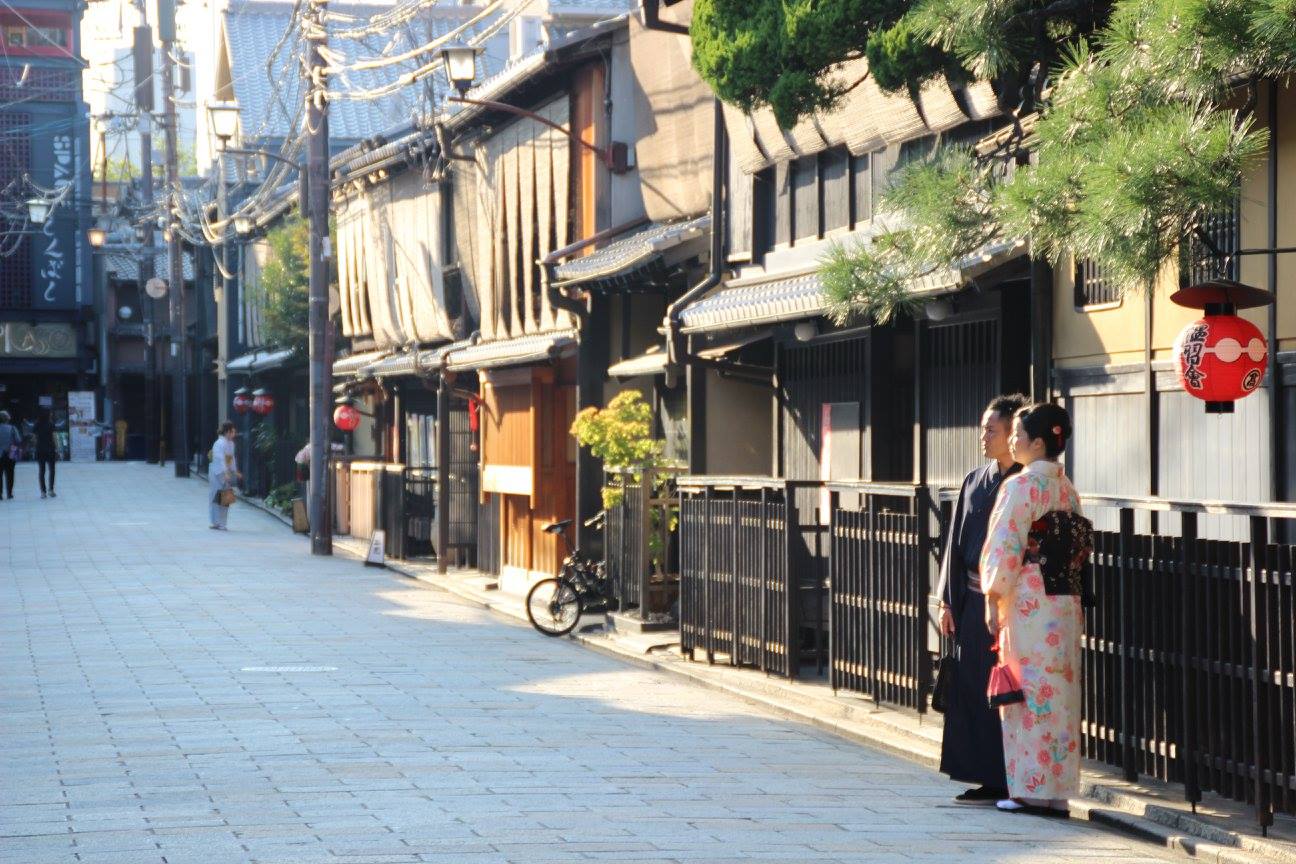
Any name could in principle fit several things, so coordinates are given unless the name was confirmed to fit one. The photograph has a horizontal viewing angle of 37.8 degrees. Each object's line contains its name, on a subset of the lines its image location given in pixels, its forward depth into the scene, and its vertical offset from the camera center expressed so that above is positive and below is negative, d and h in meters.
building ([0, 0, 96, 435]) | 70.06 +9.69
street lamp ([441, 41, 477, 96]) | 23.14 +4.75
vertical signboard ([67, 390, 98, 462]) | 70.01 +0.95
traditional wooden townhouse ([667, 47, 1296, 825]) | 9.34 +0.01
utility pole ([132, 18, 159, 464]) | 60.72 +8.60
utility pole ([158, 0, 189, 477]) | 56.75 +5.35
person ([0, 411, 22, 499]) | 44.84 -0.01
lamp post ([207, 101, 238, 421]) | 51.56 +3.89
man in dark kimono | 10.08 -0.98
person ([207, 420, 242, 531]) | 36.75 -0.46
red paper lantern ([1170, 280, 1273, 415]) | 9.88 +0.52
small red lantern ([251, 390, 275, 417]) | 47.41 +1.16
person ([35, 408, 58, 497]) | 46.66 +0.19
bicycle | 20.05 -1.59
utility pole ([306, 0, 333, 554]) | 30.55 +2.80
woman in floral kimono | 9.65 -0.94
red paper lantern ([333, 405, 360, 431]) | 36.88 +0.62
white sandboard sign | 29.66 -1.62
